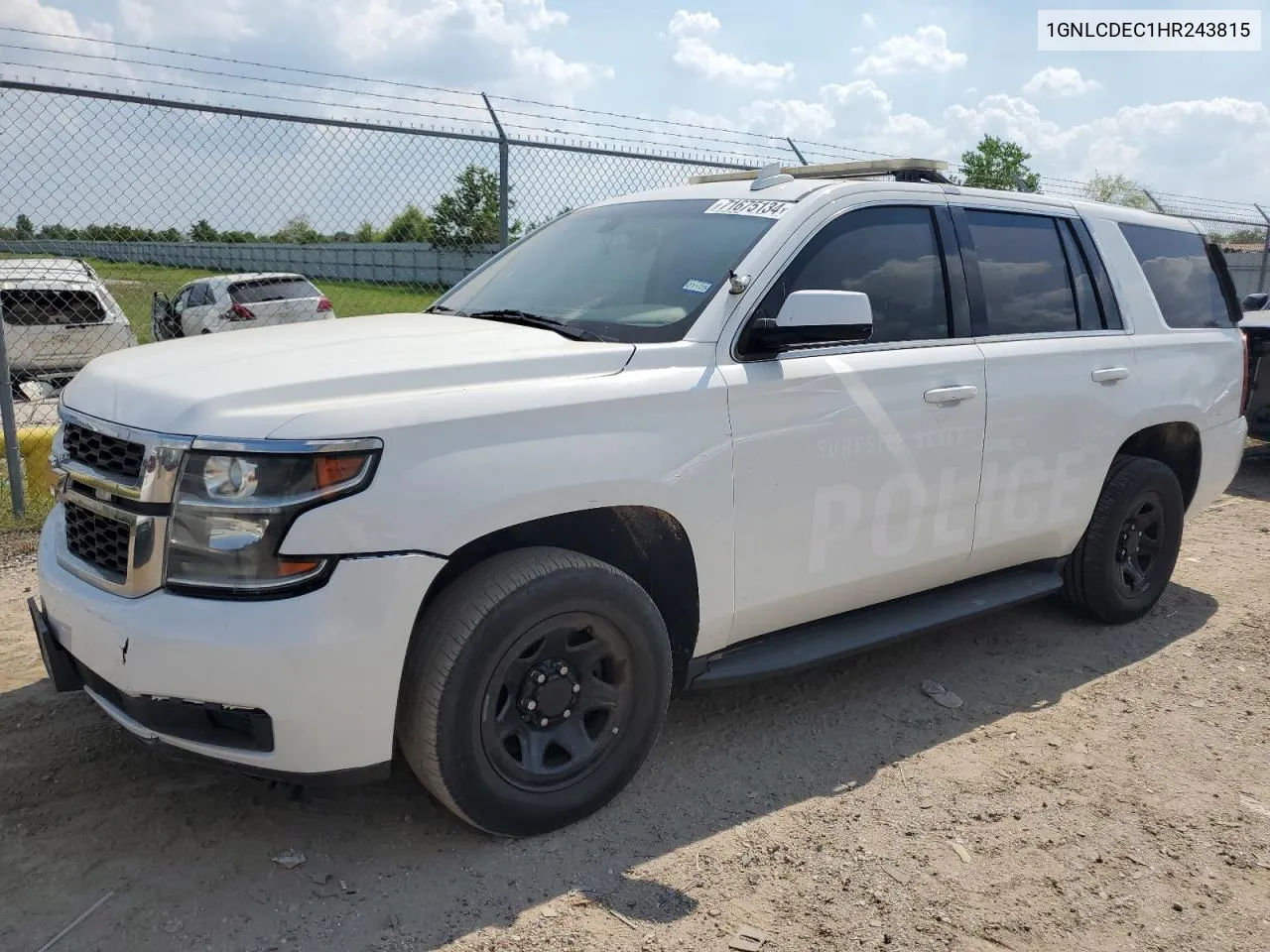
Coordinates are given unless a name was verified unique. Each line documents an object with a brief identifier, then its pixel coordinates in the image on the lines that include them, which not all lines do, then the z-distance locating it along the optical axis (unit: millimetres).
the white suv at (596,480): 2531
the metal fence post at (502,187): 6777
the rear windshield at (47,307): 8047
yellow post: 6238
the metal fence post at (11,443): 5845
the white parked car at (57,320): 7863
